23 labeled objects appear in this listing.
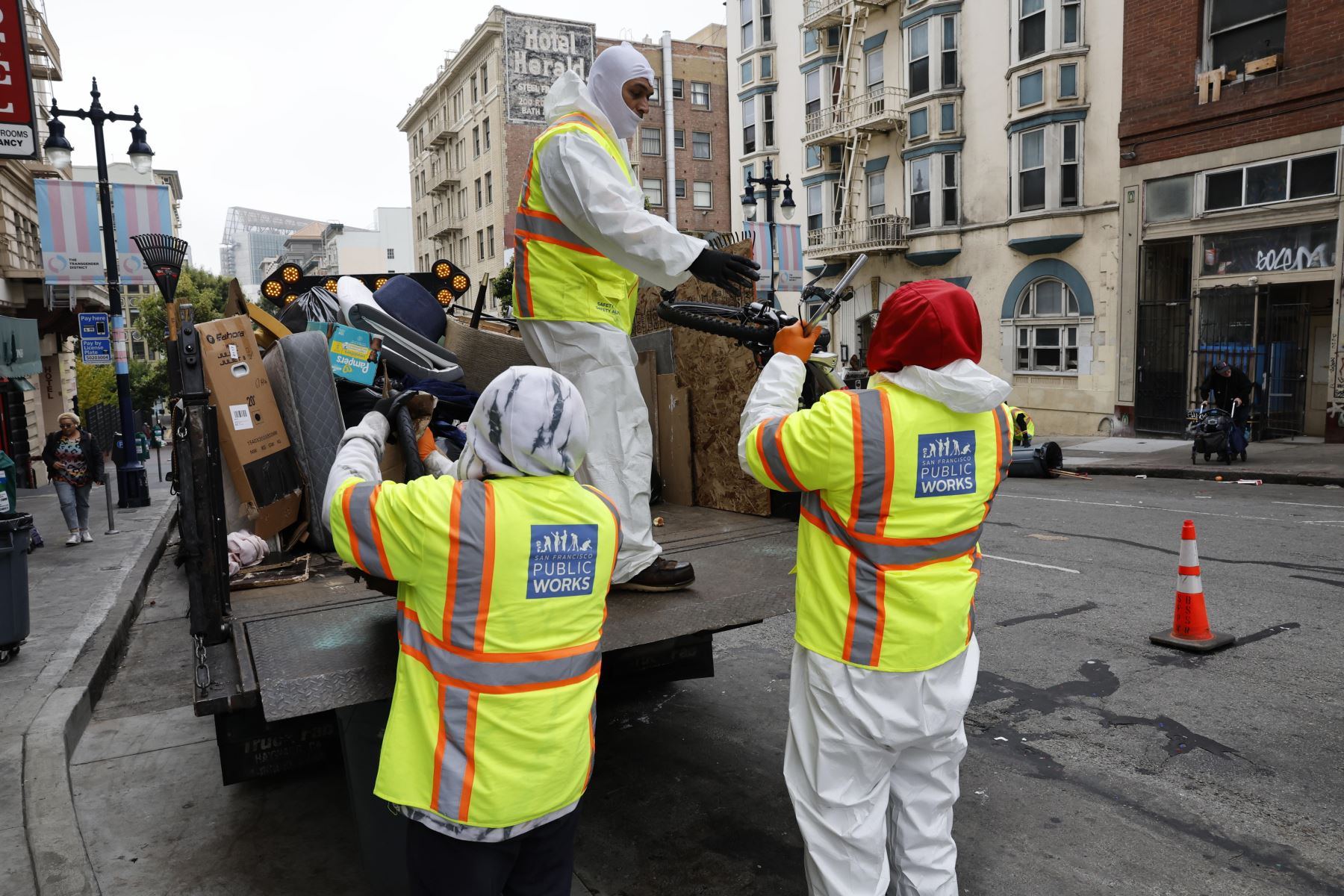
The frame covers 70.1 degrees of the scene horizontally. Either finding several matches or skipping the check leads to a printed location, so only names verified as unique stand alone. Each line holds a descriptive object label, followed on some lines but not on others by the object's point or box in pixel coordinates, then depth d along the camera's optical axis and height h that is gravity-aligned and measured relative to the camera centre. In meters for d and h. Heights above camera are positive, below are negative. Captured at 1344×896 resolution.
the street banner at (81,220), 14.88 +2.43
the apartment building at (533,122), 47.47 +12.31
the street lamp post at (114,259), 14.07 +1.79
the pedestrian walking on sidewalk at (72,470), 11.77 -1.16
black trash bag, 5.44 +0.35
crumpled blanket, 4.26 -0.80
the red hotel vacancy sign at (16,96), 6.25 +1.84
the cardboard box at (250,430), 4.39 -0.27
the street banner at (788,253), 19.85 +2.30
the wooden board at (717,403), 4.88 -0.21
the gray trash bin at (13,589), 6.57 -1.46
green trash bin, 7.46 -0.91
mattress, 4.65 -0.19
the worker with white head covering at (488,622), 2.33 -0.63
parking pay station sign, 14.79 +0.58
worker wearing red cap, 2.81 -0.68
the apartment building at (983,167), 20.66 +4.76
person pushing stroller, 15.12 -0.69
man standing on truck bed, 3.42 +0.34
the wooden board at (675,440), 5.31 -0.43
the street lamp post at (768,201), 19.50 +3.48
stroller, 15.05 -1.33
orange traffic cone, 5.89 -1.66
